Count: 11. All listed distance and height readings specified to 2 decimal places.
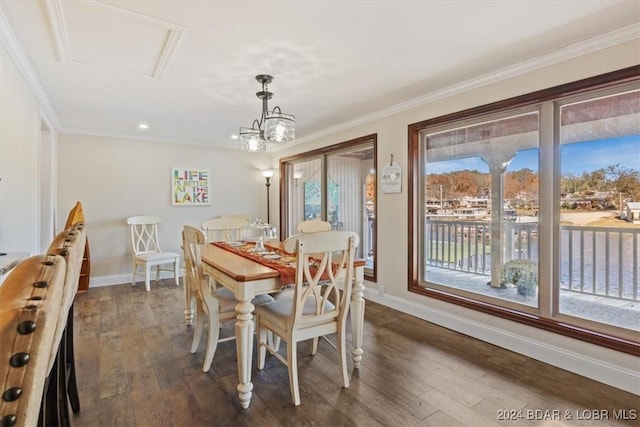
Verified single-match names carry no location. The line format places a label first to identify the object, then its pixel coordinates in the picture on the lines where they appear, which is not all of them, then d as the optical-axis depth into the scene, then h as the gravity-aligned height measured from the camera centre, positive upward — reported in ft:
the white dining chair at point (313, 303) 6.36 -1.90
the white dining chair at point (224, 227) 12.78 -0.56
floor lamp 19.74 +2.25
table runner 6.82 -1.14
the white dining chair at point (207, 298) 7.63 -2.08
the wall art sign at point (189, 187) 17.48 +1.44
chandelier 8.65 +2.34
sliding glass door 14.37 +1.22
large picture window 7.52 +0.19
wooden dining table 6.43 -1.75
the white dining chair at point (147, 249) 14.83 -1.83
